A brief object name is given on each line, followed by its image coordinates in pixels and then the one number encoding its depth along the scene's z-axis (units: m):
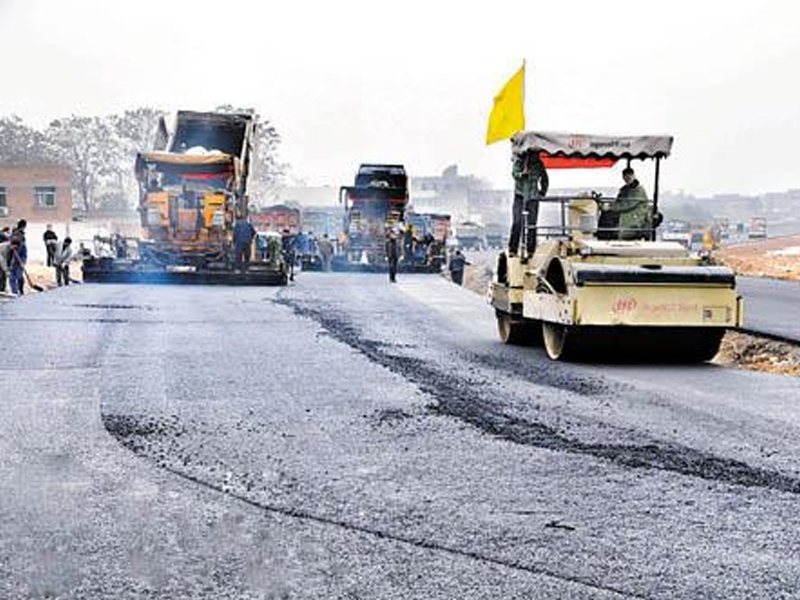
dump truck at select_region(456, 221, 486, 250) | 84.62
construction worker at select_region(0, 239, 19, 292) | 21.62
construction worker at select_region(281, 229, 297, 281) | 29.32
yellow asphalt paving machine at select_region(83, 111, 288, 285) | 25.45
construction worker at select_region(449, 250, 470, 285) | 33.03
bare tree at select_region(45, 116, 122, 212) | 99.25
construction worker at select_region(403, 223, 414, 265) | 34.94
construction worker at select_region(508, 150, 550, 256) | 12.73
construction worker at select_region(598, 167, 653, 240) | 12.59
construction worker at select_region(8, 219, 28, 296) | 22.11
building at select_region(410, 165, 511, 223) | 143.38
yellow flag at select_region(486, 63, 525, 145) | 14.62
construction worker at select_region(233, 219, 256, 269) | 26.25
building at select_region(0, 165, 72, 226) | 76.69
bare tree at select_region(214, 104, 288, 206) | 98.12
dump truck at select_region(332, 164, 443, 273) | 36.78
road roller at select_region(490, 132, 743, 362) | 11.23
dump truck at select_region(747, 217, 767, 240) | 92.06
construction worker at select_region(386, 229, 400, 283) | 27.78
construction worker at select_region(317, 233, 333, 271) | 36.88
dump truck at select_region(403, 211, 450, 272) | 34.86
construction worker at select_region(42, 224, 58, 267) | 29.78
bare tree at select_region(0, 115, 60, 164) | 99.12
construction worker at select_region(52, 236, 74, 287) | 25.97
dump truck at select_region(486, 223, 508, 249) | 88.25
